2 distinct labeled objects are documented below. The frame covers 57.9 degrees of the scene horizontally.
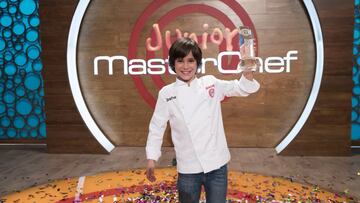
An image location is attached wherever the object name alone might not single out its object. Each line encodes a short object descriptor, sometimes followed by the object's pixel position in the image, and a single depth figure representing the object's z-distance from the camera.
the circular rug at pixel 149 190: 3.04
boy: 1.68
